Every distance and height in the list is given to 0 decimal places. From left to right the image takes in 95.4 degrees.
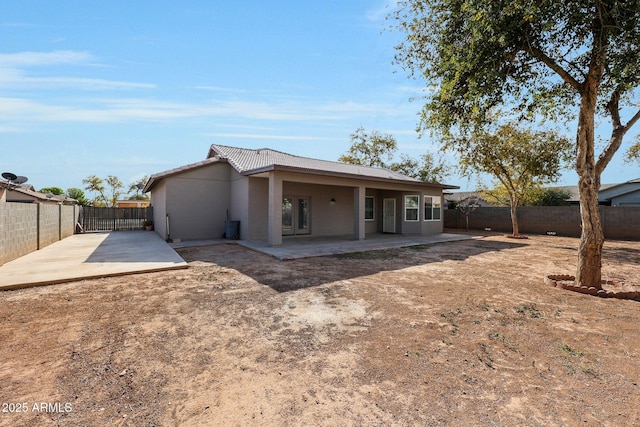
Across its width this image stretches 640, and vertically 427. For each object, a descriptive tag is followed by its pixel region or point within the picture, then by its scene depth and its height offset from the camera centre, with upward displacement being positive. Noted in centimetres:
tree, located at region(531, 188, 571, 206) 2338 +138
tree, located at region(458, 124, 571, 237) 1364 +303
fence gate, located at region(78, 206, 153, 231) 1680 -31
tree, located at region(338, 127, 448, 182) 2747 +562
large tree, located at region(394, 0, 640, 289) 498 +303
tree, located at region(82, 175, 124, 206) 3512 +309
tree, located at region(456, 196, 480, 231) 1959 +59
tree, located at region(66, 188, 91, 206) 3180 +205
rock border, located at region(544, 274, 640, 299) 512 -134
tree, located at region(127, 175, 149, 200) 4075 +282
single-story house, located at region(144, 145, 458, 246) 1102 +63
